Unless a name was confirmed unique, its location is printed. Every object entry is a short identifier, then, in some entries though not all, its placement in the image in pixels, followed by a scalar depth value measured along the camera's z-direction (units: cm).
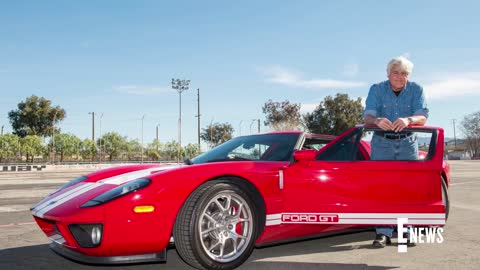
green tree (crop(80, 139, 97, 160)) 8375
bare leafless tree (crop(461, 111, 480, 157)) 11481
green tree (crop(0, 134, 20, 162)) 7112
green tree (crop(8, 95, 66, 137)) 8244
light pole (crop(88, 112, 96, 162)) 9488
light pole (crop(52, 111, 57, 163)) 7469
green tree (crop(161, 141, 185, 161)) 9664
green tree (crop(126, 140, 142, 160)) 9506
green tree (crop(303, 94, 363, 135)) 7112
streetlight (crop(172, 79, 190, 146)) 6688
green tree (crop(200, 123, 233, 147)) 9838
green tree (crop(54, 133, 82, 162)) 8025
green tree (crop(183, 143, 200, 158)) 10249
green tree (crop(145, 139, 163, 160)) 9562
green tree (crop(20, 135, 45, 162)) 7312
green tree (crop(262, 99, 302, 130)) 7631
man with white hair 421
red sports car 313
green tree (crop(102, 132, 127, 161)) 9125
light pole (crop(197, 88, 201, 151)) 6762
